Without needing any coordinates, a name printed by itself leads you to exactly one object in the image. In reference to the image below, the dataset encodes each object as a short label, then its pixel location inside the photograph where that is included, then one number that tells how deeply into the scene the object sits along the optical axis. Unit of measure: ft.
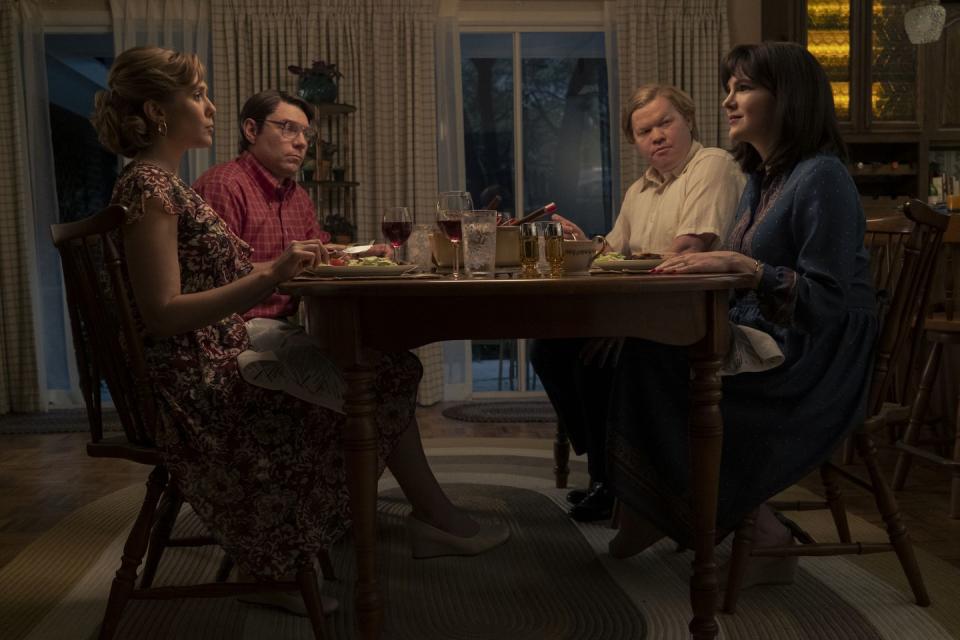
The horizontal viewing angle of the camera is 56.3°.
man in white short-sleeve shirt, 8.18
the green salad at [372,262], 5.98
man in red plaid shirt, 8.58
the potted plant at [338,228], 14.60
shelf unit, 14.87
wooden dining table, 4.75
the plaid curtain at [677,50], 15.61
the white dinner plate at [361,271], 5.29
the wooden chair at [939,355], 8.27
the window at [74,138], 16.52
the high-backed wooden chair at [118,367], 5.20
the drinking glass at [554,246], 5.54
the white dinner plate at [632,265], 5.86
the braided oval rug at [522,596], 5.89
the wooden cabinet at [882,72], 15.15
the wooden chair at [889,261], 6.66
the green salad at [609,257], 6.67
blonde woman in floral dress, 5.30
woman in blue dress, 5.81
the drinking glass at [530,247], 5.55
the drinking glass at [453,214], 5.78
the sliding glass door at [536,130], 17.24
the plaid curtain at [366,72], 15.19
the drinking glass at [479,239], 5.55
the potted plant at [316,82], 14.47
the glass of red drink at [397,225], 6.26
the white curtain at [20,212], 15.12
